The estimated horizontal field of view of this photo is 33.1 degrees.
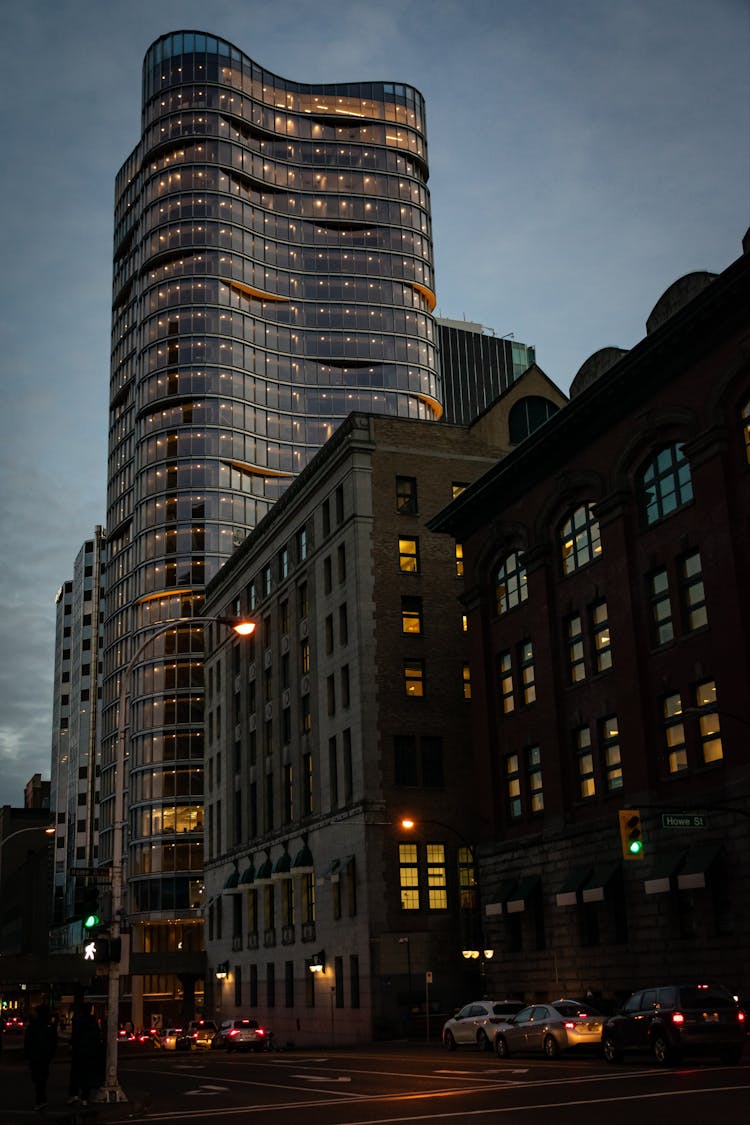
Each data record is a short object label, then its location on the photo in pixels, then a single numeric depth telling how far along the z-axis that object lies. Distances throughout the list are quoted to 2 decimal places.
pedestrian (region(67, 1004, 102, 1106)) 25.05
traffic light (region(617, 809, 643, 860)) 33.16
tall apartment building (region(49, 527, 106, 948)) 162.00
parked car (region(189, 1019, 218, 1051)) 63.28
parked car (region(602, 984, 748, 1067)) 27.16
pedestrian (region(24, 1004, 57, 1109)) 25.52
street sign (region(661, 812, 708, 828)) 33.91
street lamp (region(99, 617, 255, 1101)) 26.27
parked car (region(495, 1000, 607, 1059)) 32.38
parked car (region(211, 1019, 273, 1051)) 58.31
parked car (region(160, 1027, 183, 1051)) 65.50
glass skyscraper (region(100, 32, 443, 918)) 119.94
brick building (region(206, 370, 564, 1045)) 58.69
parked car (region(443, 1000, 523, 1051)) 38.16
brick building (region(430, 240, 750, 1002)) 38.25
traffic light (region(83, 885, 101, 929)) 26.64
